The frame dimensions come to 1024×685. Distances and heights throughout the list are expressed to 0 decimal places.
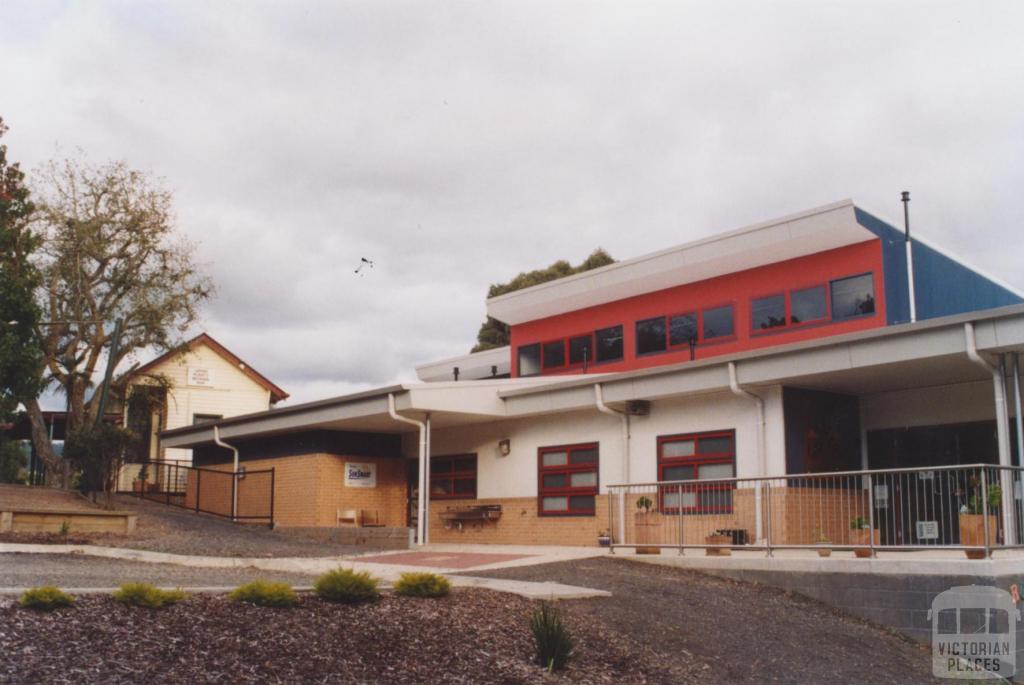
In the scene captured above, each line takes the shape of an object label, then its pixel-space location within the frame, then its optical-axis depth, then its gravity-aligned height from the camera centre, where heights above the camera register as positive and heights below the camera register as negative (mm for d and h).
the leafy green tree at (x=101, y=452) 23641 +745
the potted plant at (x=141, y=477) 33422 +269
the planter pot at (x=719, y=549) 15836 -931
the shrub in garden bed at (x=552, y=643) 9109 -1338
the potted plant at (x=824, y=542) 14594 -823
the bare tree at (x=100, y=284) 32312 +6192
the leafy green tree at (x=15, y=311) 24438 +4028
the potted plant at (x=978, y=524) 13117 -469
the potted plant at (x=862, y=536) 13914 -691
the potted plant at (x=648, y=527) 16984 -649
